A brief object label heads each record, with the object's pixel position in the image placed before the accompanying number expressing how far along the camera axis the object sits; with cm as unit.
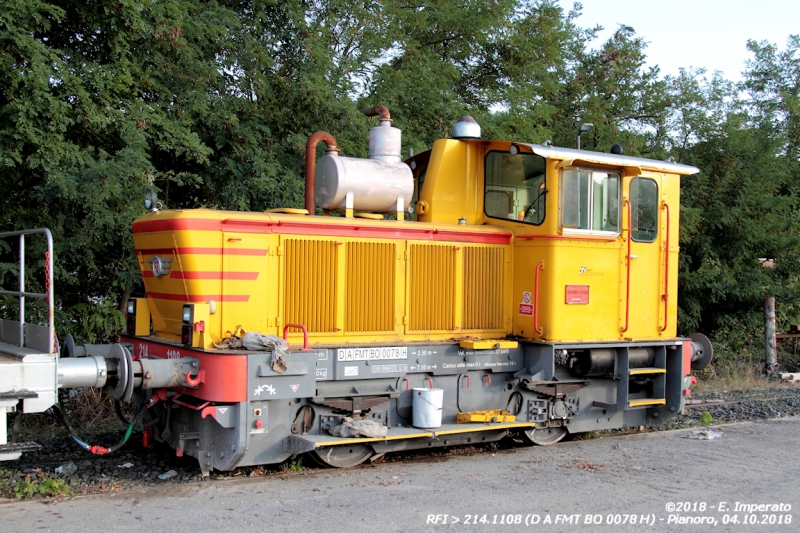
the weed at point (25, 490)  573
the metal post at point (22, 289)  565
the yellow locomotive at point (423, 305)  645
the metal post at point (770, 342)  1399
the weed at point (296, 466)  671
